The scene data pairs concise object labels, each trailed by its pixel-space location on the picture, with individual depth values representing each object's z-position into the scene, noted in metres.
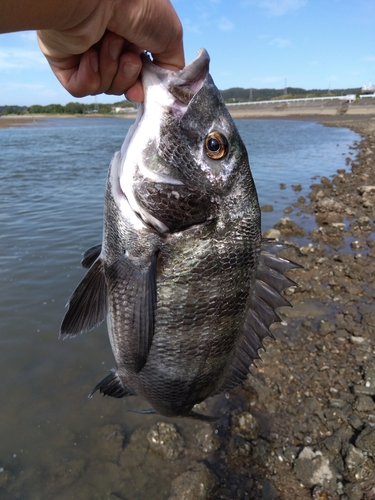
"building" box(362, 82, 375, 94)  78.56
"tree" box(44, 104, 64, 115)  96.94
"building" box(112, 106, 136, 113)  95.09
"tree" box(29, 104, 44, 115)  96.19
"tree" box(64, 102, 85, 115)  99.56
